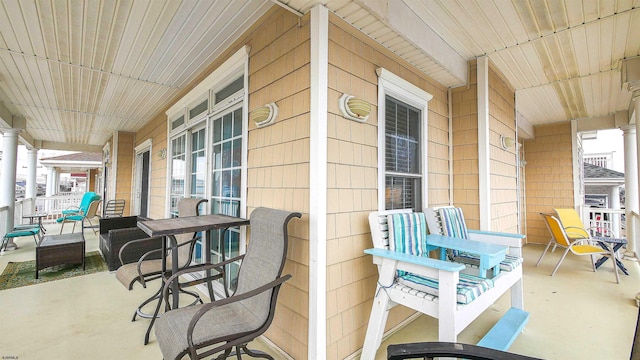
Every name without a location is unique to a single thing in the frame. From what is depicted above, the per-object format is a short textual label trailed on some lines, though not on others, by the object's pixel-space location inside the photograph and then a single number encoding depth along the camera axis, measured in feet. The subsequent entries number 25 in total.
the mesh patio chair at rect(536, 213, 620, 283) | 13.05
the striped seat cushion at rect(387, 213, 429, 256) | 7.09
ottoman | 12.21
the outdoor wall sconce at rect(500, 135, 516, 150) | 12.21
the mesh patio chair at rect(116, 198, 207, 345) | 7.82
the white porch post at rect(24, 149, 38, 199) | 27.32
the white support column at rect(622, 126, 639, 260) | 15.83
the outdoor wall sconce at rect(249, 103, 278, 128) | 7.39
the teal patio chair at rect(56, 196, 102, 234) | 20.21
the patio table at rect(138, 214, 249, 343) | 6.46
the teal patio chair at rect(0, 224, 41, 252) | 15.73
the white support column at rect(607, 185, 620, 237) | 31.37
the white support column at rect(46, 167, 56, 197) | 47.70
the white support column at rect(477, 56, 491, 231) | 10.59
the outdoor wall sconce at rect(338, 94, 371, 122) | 6.80
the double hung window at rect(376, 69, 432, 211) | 8.13
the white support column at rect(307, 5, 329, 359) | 6.07
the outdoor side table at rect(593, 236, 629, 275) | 13.18
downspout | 11.51
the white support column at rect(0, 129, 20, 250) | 19.02
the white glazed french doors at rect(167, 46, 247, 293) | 9.23
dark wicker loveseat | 12.19
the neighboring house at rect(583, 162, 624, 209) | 29.53
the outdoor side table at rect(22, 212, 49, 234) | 21.37
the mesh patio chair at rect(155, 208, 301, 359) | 4.75
